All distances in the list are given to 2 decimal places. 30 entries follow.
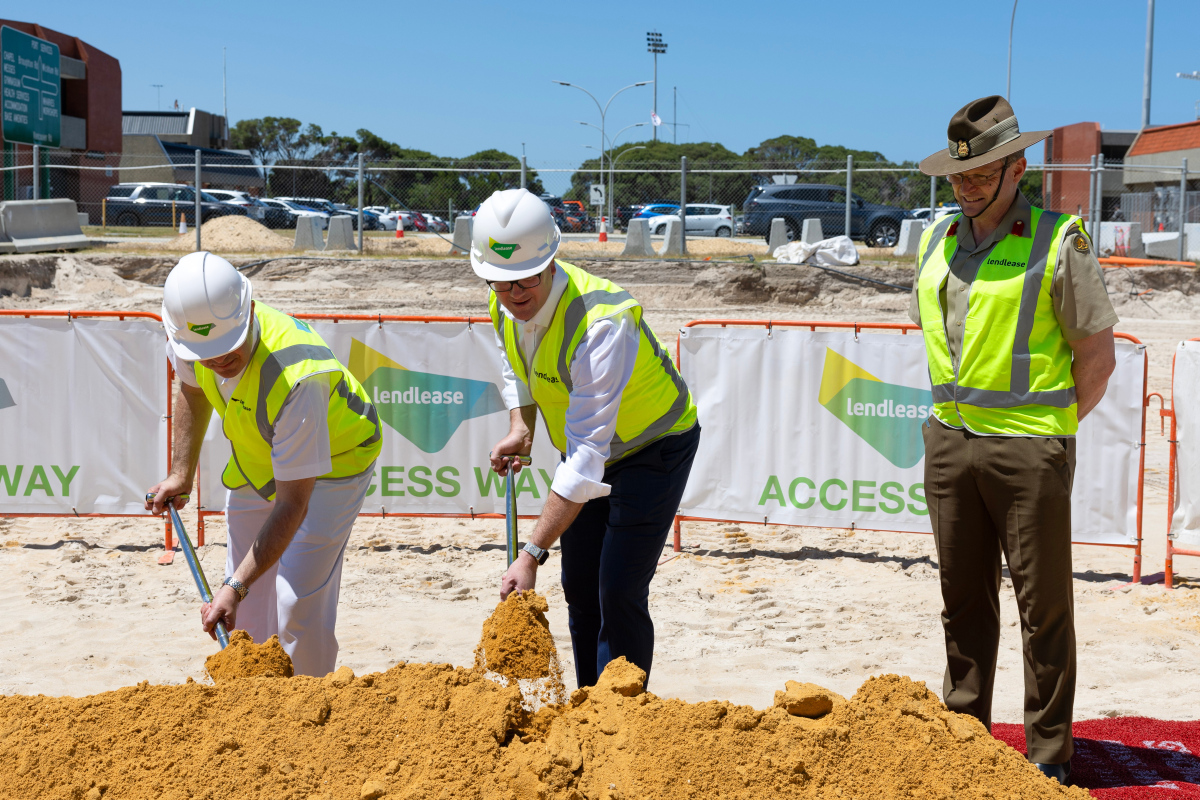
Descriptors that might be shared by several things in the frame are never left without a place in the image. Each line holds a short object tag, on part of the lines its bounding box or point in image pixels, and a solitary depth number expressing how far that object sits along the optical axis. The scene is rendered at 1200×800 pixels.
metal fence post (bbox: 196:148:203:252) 17.67
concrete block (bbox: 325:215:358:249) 19.75
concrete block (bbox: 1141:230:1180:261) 21.31
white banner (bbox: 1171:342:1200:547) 6.05
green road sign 26.30
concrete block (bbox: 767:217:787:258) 21.08
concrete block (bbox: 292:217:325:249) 19.91
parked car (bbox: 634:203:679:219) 23.88
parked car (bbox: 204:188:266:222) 28.62
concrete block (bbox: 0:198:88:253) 18.16
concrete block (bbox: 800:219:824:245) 20.67
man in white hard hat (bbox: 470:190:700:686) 3.15
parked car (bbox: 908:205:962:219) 21.80
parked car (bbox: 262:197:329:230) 30.55
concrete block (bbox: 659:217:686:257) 19.97
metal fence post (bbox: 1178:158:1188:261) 19.45
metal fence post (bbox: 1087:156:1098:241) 18.95
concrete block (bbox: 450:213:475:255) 20.02
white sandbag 19.08
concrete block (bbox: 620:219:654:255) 19.48
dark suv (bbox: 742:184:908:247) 22.06
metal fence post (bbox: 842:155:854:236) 18.75
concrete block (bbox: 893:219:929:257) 20.12
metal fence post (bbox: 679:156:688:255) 18.58
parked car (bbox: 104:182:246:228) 28.22
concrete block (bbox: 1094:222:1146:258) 21.52
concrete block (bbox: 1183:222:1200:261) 21.92
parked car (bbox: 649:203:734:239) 25.94
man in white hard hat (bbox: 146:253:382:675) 3.29
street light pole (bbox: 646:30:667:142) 64.88
